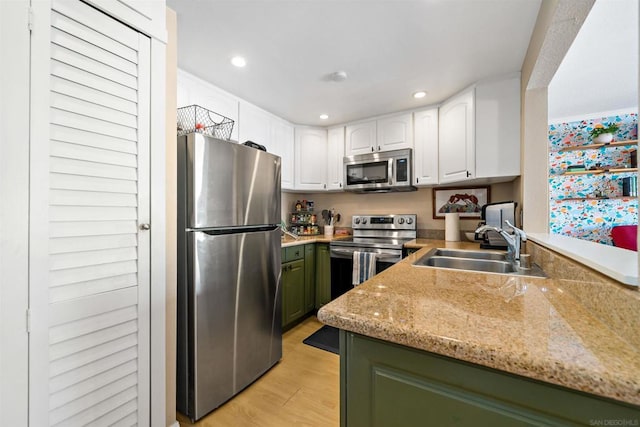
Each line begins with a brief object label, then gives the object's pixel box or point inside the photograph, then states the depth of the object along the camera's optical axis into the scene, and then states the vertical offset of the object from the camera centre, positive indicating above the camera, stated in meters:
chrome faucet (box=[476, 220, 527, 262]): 1.39 -0.13
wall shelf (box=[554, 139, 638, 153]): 3.29 +0.88
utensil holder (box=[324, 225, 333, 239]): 3.35 -0.19
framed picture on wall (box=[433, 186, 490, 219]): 2.74 +0.15
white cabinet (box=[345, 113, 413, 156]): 2.80 +0.88
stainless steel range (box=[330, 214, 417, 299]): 2.55 -0.29
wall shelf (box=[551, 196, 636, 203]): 3.31 +0.21
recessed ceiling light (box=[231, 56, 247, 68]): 1.86 +1.08
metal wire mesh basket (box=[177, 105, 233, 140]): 1.83 +0.66
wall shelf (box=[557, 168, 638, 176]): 3.26 +0.55
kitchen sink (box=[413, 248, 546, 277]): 1.33 -0.28
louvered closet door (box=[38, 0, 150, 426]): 0.93 -0.02
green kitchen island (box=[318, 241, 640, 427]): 0.46 -0.28
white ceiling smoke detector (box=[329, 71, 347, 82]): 2.05 +1.08
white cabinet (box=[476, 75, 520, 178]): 2.05 +0.68
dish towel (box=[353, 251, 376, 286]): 2.54 -0.49
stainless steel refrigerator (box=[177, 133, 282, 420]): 1.45 -0.33
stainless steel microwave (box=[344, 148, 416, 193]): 2.76 +0.47
